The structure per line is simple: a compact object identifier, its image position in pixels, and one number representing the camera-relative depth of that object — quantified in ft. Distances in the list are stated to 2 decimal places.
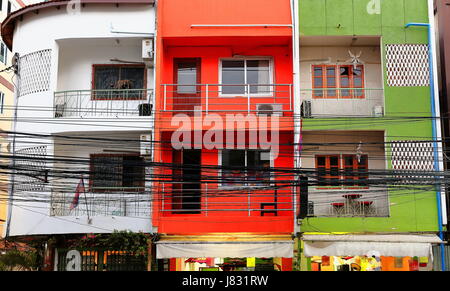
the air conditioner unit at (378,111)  54.13
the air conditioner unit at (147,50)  54.49
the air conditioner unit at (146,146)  53.47
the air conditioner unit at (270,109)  55.52
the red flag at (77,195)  51.06
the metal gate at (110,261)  54.54
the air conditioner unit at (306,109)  54.60
